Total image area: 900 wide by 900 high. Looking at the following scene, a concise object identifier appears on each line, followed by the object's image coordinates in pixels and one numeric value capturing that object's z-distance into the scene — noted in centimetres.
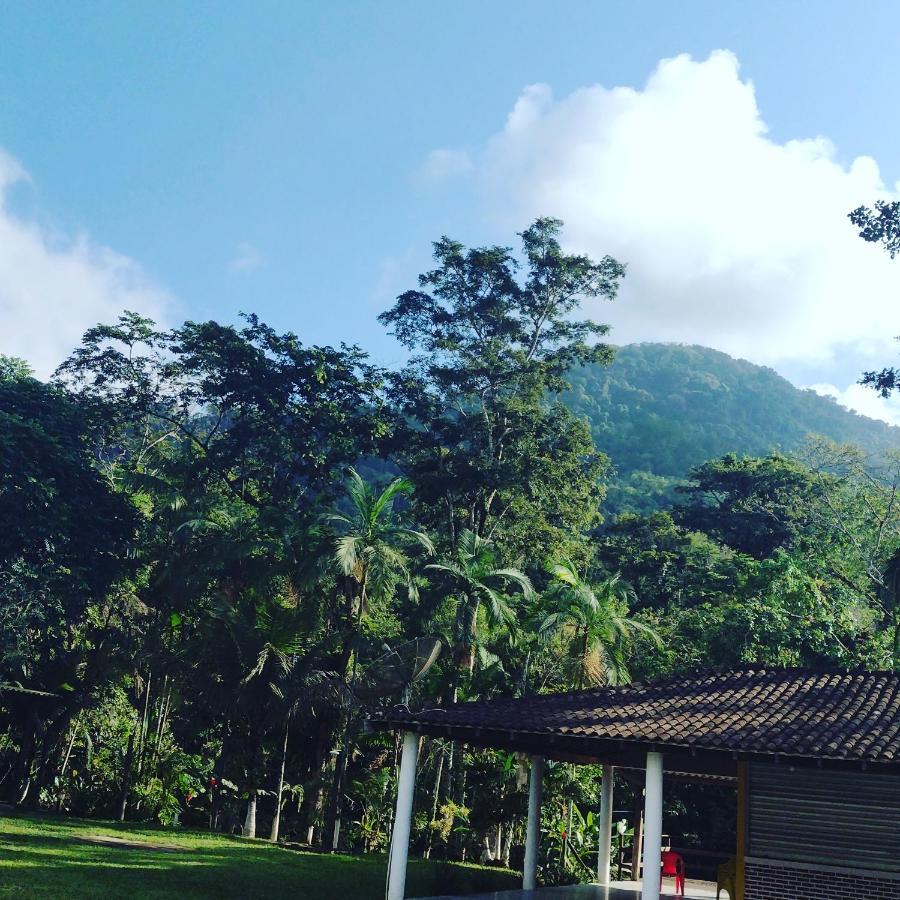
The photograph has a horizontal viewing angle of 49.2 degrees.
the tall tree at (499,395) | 3247
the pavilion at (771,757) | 1166
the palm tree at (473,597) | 2450
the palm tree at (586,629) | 2447
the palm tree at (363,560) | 2309
